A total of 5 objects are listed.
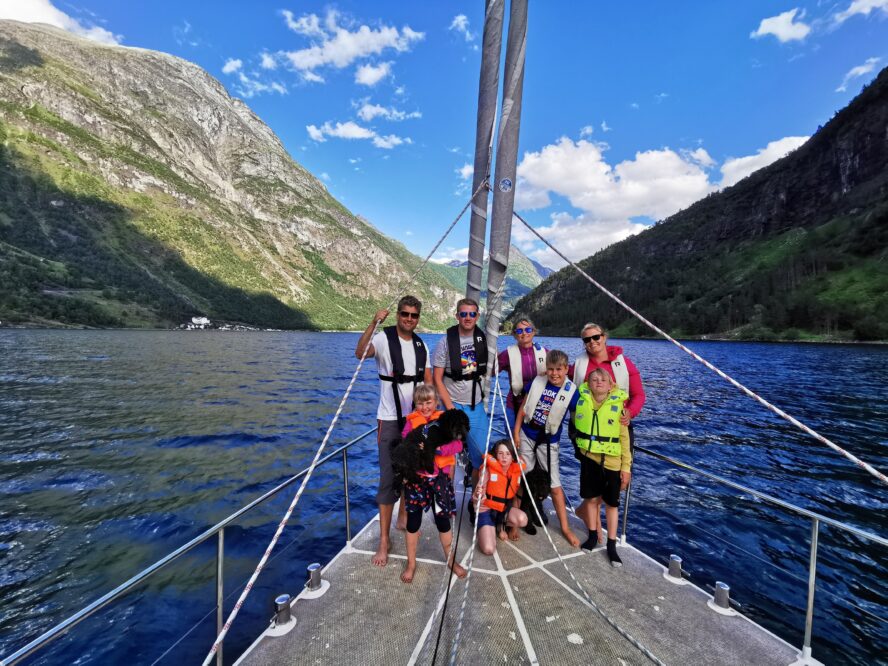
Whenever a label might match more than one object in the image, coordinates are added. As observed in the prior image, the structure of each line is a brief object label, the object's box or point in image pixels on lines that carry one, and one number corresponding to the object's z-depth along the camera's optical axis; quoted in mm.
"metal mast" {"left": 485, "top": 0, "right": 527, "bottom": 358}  4724
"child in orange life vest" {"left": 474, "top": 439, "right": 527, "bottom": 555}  4852
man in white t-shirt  4465
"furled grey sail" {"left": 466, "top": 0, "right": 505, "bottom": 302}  4840
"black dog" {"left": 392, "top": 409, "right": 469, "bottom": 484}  4062
